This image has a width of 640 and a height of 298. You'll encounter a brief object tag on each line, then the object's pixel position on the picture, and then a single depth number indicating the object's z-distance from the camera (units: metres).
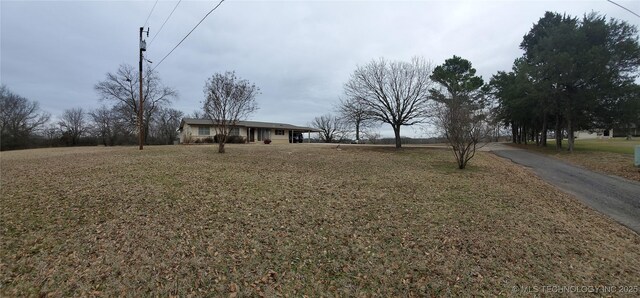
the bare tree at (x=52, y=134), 34.69
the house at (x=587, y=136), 66.06
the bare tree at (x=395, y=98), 22.23
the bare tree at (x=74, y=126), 35.32
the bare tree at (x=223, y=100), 16.21
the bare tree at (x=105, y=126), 37.09
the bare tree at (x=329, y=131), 64.31
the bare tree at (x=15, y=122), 32.69
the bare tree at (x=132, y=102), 34.78
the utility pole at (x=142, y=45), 16.39
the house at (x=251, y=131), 34.28
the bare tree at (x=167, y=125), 47.34
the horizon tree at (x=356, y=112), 22.94
